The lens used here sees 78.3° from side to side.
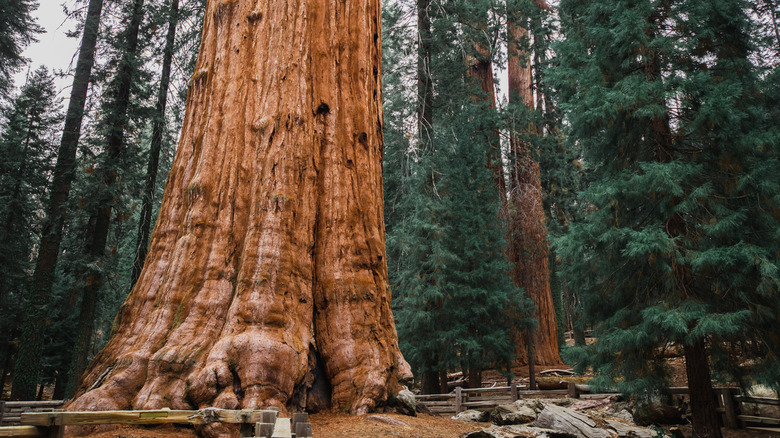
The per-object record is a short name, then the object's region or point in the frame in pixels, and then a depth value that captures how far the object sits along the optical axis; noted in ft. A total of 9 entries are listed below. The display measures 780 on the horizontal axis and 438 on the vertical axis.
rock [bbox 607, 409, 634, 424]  35.32
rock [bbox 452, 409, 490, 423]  33.58
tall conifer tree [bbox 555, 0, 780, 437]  26.21
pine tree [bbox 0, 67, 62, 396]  62.90
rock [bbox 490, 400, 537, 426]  29.32
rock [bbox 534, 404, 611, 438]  23.38
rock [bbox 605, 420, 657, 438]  27.84
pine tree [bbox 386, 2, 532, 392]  43.75
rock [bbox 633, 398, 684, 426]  33.73
